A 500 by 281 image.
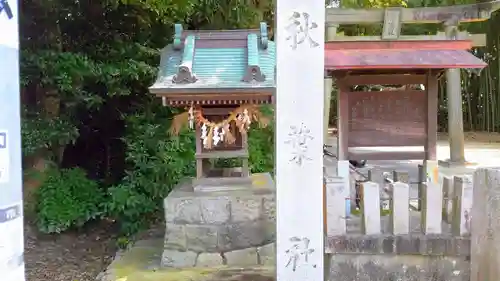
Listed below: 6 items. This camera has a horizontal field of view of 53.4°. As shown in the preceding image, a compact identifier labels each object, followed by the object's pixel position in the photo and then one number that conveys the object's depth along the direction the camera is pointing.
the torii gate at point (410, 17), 7.34
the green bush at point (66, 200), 7.30
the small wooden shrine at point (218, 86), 5.22
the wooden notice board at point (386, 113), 5.50
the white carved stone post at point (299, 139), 4.01
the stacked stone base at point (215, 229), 5.46
